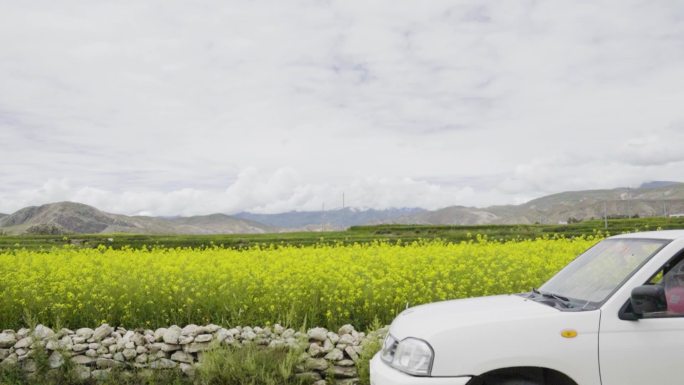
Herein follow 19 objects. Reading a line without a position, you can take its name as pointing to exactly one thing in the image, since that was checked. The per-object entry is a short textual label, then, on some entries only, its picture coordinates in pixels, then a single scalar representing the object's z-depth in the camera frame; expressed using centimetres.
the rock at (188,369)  751
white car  427
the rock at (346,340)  750
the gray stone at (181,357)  766
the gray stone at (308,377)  723
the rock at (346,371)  733
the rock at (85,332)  799
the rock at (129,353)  769
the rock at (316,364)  729
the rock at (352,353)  728
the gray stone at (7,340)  803
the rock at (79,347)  780
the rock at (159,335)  781
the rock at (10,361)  780
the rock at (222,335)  756
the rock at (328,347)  742
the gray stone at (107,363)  769
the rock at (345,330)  790
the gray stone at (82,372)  770
